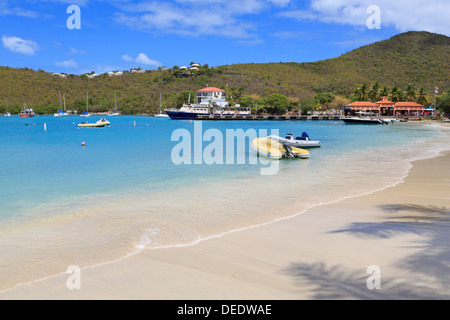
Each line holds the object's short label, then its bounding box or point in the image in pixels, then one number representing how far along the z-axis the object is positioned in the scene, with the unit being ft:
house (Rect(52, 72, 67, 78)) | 550.48
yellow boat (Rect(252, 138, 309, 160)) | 74.70
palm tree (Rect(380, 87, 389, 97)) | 371.31
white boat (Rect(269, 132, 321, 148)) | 87.30
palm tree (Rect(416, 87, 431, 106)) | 356.50
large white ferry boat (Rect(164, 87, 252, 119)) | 341.82
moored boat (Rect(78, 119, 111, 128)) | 195.68
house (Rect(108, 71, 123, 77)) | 607.86
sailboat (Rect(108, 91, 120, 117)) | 466.08
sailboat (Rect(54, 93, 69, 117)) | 429.50
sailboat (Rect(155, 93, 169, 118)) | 420.77
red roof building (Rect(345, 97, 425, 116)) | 333.42
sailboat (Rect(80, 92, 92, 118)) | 414.27
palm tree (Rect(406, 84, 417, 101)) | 365.61
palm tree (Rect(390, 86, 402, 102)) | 357.00
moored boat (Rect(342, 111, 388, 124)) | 271.55
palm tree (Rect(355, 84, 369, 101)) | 360.48
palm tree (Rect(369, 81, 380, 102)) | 371.35
